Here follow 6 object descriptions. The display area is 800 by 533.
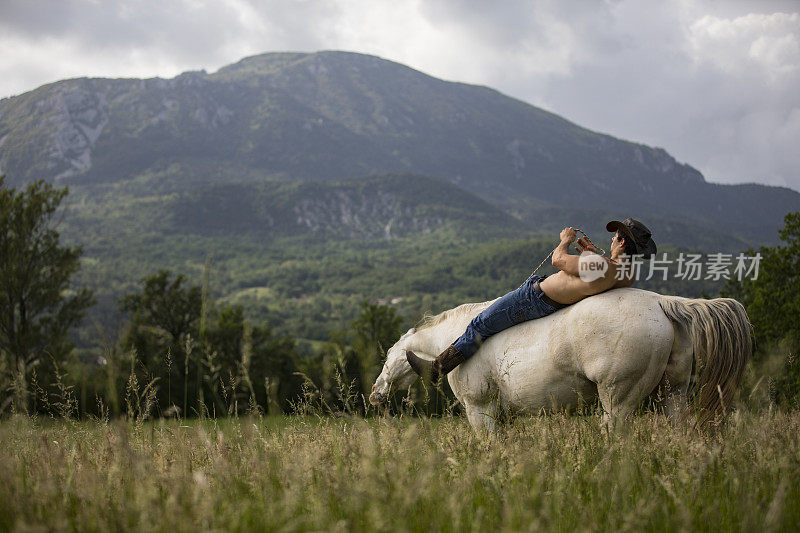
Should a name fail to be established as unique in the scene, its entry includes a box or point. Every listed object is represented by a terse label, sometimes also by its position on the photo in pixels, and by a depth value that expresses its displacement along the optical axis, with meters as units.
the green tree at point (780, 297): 12.18
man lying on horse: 4.83
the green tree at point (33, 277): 25.20
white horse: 4.47
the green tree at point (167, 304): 35.23
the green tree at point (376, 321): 29.05
